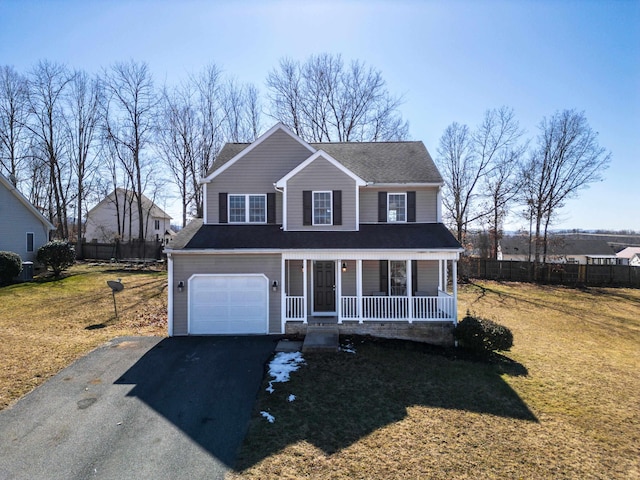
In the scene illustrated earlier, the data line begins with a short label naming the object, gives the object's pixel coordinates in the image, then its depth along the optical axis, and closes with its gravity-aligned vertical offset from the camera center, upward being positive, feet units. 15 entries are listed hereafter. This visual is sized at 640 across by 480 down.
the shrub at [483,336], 35.78 -9.39
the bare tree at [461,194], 99.71 +15.28
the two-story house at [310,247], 39.63 -0.10
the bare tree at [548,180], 99.76 +18.79
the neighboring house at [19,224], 71.97 +5.23
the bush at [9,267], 63.87 -3.31
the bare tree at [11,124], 96.20 +34.82
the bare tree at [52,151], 98.89 +29.05
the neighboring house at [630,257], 181.57 -6.62
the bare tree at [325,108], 99.50 +39.51
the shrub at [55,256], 72.13 -1.55
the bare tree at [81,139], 106.54 +33.89
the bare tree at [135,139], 101.60 +32.55
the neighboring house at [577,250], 145.69 -2.08
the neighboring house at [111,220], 147.95 +12.12
